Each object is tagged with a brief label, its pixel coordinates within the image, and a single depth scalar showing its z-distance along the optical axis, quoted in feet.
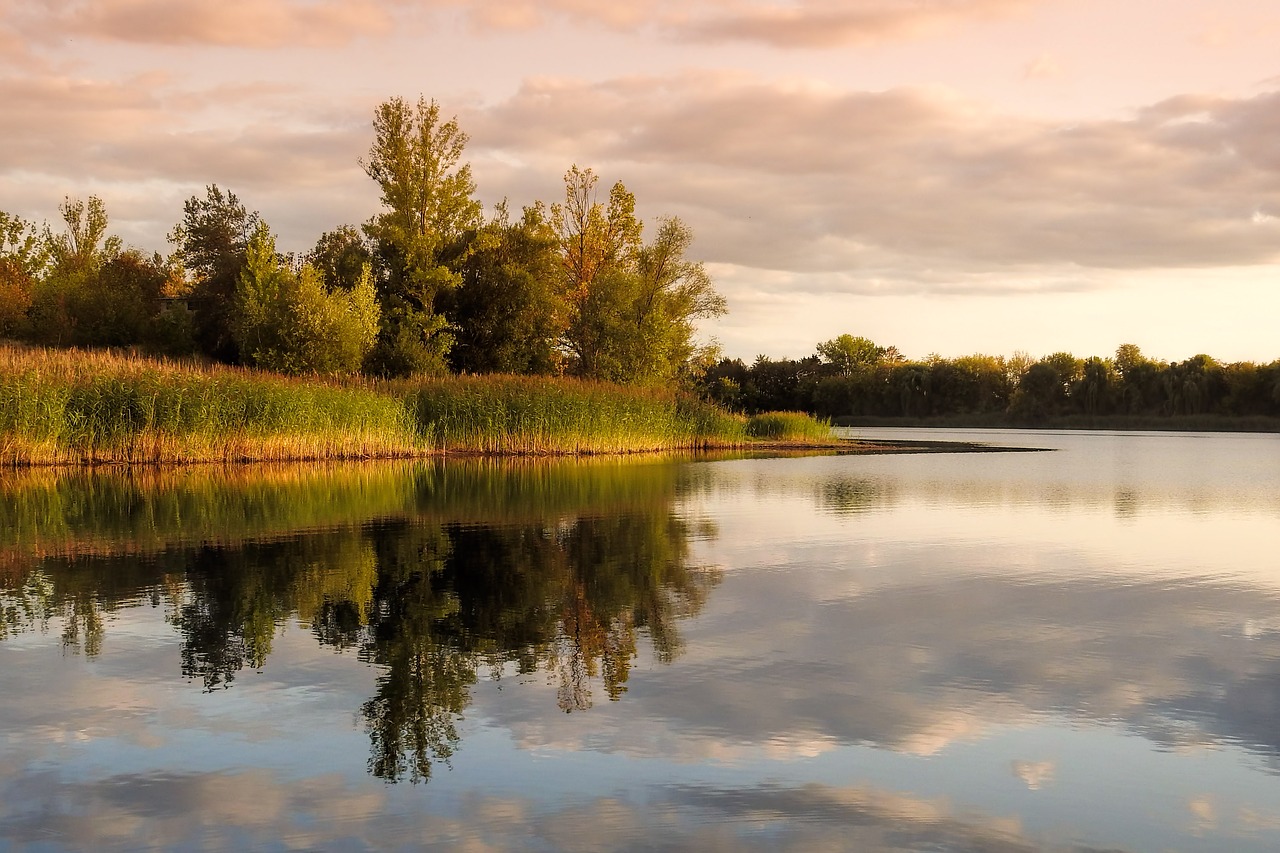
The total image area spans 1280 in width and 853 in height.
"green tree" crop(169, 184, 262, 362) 180.45
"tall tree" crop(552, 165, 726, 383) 175.73
